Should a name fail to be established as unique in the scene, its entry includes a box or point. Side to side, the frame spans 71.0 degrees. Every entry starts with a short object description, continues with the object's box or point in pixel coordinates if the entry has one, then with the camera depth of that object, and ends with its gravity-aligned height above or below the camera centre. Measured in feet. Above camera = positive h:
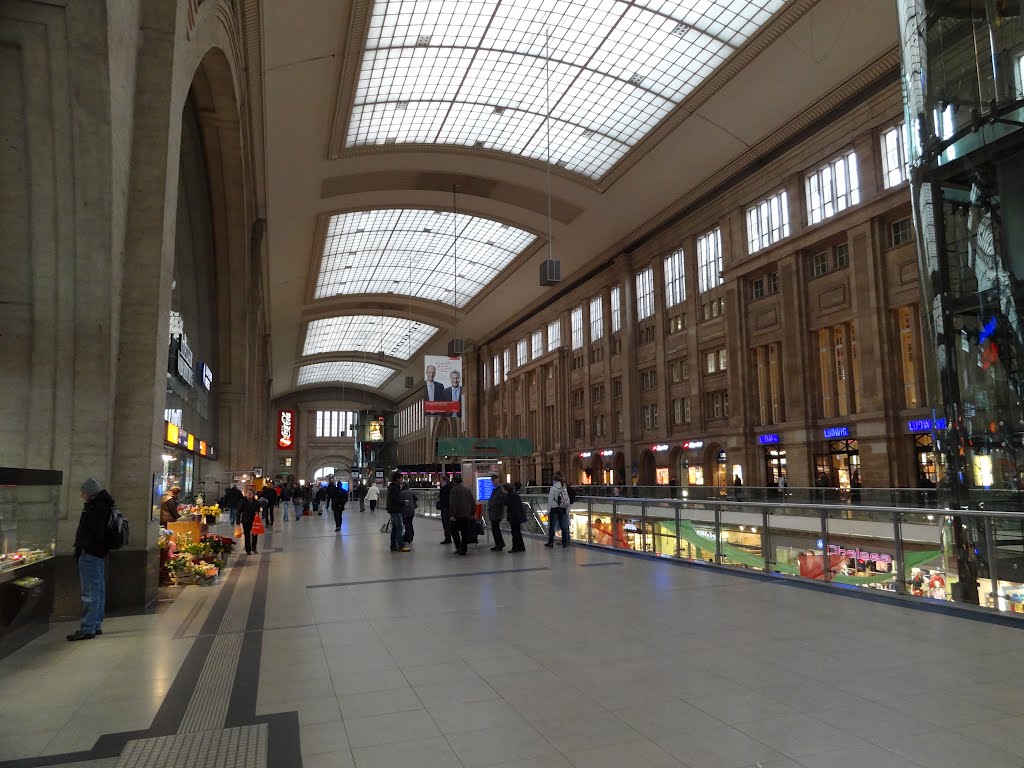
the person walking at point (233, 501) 78.12 -3.48
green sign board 79.87 +1.65
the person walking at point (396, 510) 46.14 -2.91
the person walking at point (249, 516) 47.39 -3.11
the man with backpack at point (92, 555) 21.72 -2.49
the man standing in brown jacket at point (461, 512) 43.14 -3.05
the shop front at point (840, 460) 82.07 -1.05
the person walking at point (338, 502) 67.62 -3.40
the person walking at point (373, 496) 84.05 -3.77
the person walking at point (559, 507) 44.14 -2.96
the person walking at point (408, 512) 46.78 -3.11
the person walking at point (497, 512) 44.06 -3.11
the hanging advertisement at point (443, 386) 92.22 +10.14
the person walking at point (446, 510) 49.20 -3.40
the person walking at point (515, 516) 42.98 -3.31
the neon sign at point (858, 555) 25.49 -3.86
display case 19.97 -2.30
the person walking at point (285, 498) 99.35 -4.31
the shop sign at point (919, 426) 71.56 +2.28
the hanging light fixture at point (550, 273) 58.46 +15.20
